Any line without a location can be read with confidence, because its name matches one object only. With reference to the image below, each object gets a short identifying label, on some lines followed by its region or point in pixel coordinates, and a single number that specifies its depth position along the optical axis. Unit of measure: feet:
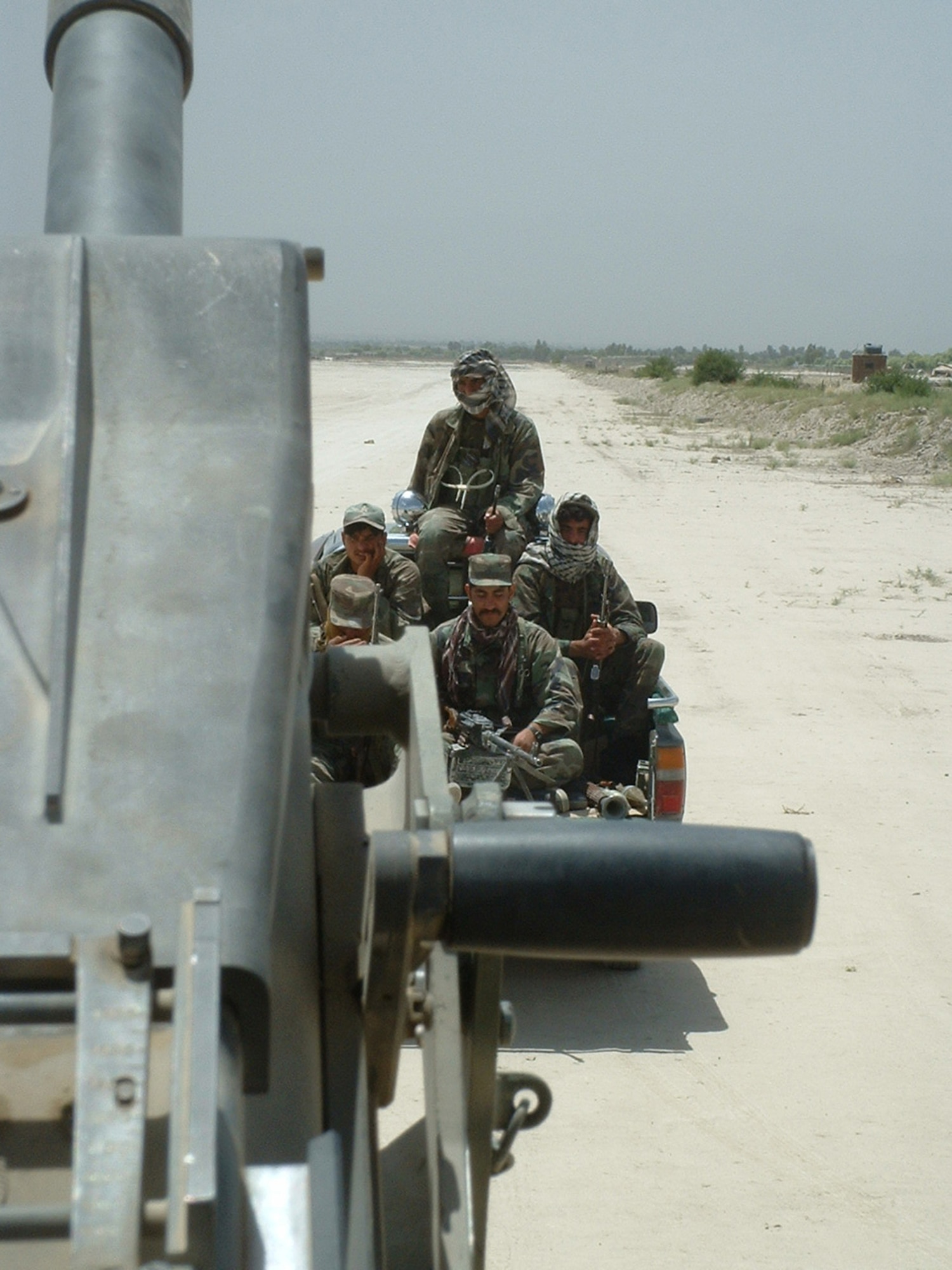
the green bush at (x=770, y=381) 196.13
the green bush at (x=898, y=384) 153.99
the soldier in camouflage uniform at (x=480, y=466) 31.14
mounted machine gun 4.17
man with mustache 22.36
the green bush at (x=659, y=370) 280.72
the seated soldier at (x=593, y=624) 24.48
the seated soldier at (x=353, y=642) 20.56
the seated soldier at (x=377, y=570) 26.25
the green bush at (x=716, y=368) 219.41
